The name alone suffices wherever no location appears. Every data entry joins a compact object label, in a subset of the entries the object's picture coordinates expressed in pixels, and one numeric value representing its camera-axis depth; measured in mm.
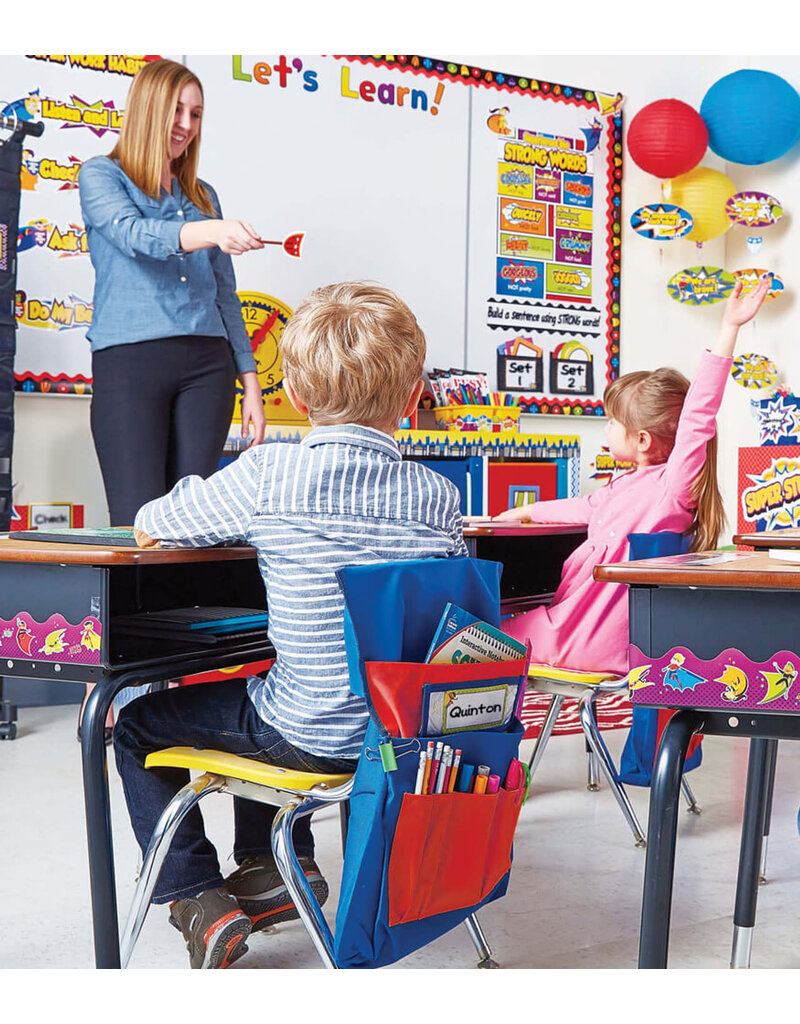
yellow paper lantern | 4559
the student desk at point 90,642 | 1277
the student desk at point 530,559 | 2250
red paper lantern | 4406
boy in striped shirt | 1265
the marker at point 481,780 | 1281
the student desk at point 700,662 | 1067
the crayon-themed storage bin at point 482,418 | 4027
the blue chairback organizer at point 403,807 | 1167
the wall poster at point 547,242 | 4512
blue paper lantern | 4363
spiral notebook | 1206
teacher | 2535
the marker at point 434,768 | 1221
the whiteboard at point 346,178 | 3951
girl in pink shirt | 1984
